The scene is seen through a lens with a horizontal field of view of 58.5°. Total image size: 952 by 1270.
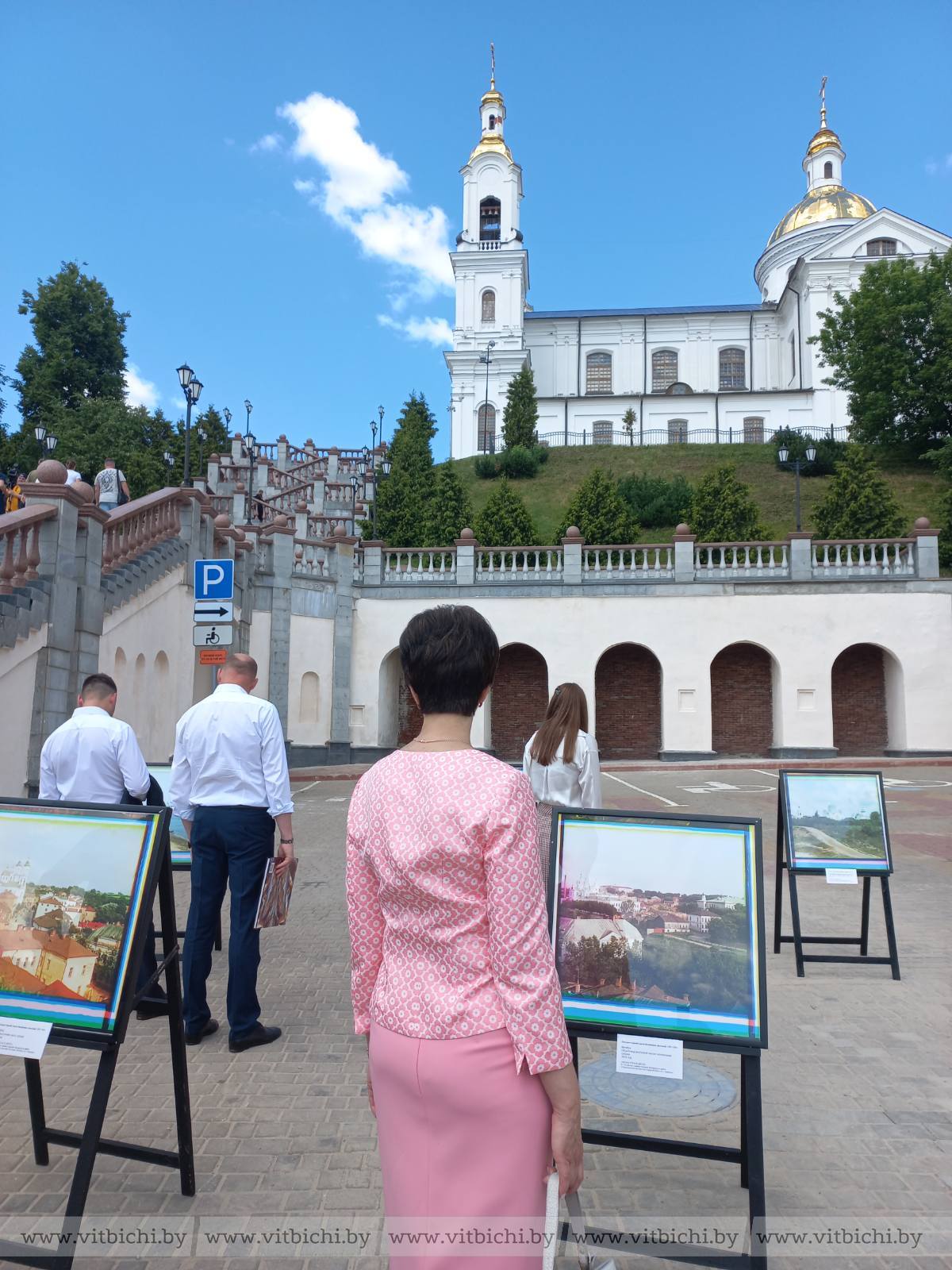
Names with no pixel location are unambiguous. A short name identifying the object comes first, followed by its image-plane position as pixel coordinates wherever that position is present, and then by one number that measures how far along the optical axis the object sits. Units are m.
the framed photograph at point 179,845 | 6.58
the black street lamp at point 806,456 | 35.67
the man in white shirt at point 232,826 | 5.11
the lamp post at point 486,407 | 64.94
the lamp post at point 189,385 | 20.27
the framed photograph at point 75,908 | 3.19
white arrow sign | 11.62
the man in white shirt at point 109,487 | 16.98
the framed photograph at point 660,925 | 3.19
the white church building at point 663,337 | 62.03
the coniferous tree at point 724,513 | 33.62
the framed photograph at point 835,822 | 6.71
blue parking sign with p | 11.88
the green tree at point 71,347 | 55.88
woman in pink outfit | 2.06
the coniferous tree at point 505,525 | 34.16
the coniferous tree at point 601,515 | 34.28
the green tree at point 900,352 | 45.53
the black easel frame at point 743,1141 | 2.93
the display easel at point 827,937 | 6.55
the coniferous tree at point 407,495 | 37.94
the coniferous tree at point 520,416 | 56.12
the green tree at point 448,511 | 36.75
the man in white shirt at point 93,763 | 5.51
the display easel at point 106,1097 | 2.89
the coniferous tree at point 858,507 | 32.78
